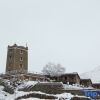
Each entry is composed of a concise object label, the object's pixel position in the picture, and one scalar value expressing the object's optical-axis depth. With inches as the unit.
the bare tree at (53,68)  2105.4
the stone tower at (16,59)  1799.2
